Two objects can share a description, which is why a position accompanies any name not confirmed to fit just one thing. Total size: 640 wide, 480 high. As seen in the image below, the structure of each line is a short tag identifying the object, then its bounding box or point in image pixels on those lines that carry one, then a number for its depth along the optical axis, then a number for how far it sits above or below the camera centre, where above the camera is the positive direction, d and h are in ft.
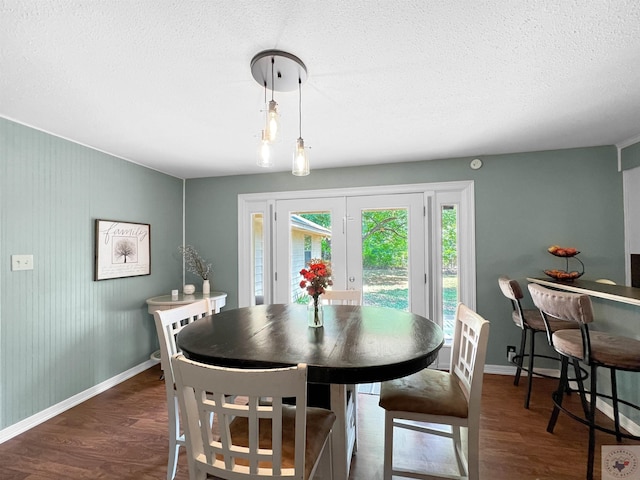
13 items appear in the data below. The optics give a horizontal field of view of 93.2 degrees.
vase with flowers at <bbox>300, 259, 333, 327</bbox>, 5.34 -0.62
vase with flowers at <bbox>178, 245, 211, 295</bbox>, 12.03 -0.60
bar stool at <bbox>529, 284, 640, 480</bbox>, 5.24 -1.92
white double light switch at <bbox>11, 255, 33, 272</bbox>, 7.02 -0.26
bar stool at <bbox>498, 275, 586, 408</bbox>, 8.02 -2.13
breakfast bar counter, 5.79 -1.08
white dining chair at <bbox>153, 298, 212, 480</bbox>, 5.23 -2.20
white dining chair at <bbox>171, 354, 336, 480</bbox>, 2.92 -1.75
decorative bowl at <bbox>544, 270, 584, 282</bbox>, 8.43 -0.91
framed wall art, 9.10 +0.01
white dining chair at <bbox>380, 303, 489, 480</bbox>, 4.50 -2.47
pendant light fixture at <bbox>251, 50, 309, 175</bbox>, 4.68 +2.89
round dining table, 3.74 -1.46
